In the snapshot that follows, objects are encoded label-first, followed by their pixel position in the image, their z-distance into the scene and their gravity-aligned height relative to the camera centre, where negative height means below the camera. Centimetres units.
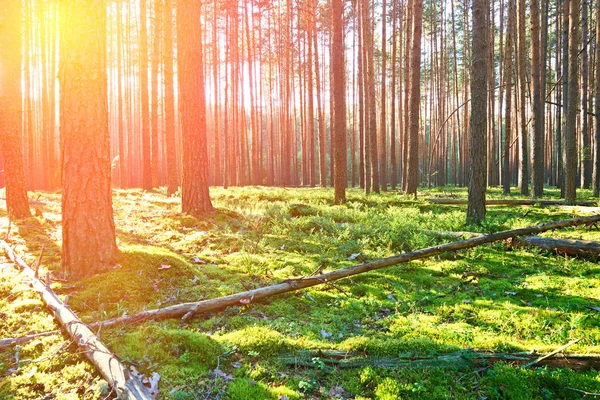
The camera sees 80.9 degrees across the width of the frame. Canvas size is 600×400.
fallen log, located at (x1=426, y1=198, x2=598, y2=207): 1176 -55
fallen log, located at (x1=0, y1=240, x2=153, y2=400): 236 -128
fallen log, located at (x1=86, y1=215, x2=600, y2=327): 379 -124
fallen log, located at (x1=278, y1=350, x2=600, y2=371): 296 -150
